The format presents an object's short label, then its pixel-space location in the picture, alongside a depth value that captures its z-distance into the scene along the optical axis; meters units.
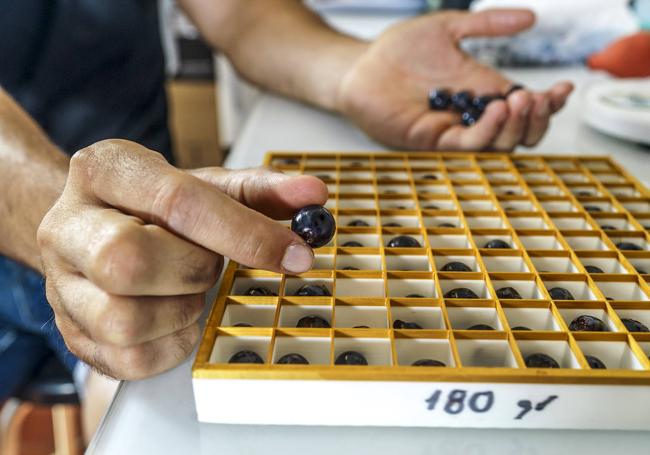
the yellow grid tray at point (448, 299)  0.47
